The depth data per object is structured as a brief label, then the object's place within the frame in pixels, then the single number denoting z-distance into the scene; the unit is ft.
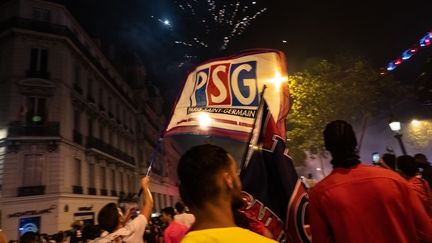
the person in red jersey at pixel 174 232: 13.77
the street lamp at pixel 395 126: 43.27
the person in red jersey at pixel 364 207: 6.70
